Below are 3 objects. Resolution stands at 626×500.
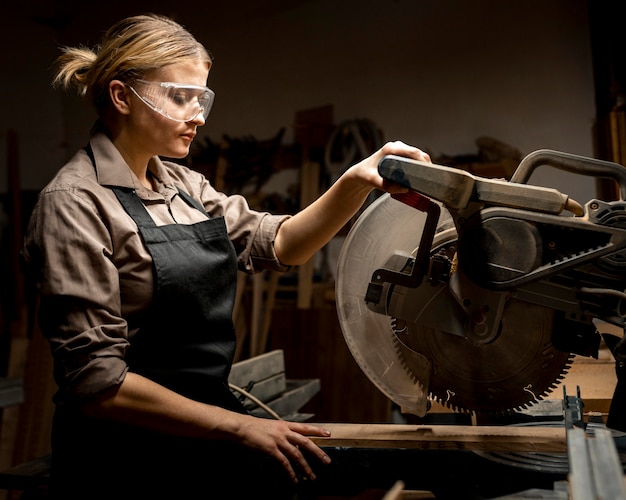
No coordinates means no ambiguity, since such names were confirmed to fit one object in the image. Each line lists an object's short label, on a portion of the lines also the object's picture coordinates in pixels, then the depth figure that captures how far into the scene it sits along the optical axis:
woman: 1.28
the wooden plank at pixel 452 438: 1.36
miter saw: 1.30
